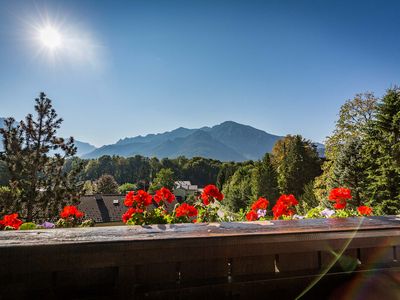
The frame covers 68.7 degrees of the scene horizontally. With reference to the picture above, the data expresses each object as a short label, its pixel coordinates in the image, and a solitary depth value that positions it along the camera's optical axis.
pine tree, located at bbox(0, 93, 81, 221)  11.45
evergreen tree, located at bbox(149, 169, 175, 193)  61.80
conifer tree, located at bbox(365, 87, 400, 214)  10.77
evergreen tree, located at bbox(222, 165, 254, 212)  33.53
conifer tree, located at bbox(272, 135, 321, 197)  29.03
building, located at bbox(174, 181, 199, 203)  62.28
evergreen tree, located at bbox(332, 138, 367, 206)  13.20
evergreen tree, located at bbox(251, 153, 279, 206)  28.55
